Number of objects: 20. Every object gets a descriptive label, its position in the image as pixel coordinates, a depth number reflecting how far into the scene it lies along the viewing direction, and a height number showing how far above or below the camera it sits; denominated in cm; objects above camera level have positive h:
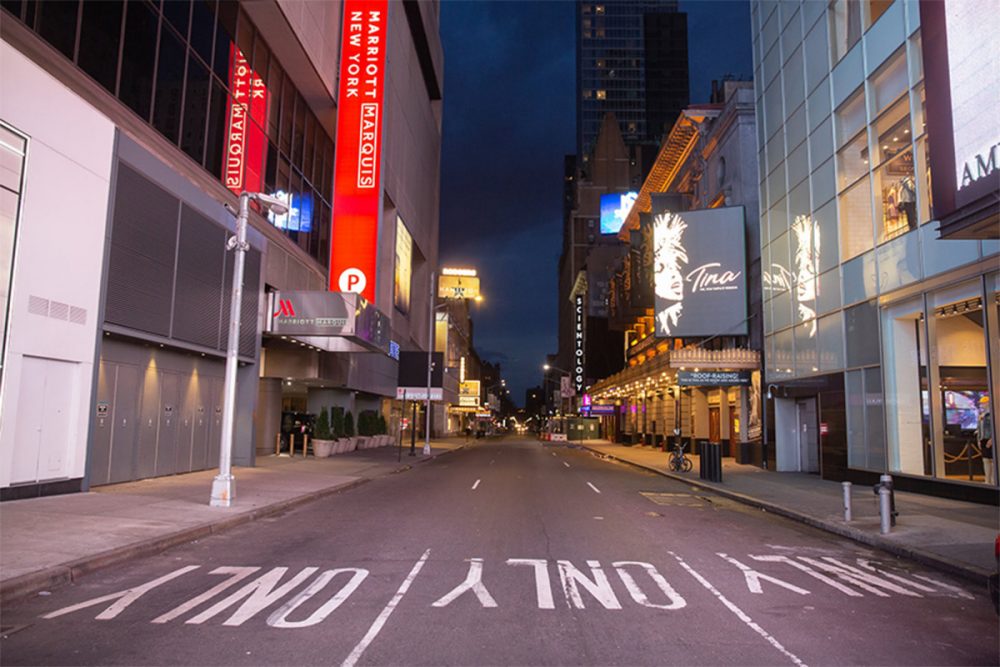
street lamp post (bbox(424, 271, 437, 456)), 3557 +272
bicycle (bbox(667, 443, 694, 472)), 2562 -170
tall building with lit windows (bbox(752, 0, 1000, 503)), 1012 +402
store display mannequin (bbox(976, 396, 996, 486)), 1495 -32
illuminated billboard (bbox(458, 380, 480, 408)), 9488 +275
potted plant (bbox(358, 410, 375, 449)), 3998 -113
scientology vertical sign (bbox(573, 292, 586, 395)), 9275 +982
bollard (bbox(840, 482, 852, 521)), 1269 -151
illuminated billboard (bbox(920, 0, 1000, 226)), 921 +463
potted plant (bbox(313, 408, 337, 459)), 3077 -127
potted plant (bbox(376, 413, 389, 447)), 4372 -121
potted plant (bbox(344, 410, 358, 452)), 3584 -106
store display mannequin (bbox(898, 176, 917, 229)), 1708 +557
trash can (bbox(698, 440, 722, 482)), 2128 -141
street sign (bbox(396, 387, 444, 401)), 3459 +94
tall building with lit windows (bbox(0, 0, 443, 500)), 1283 +491
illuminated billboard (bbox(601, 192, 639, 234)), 8994 +2766
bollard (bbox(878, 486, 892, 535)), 1126 -145
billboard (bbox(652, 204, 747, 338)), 3109 +675
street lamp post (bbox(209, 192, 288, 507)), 1317 +99
